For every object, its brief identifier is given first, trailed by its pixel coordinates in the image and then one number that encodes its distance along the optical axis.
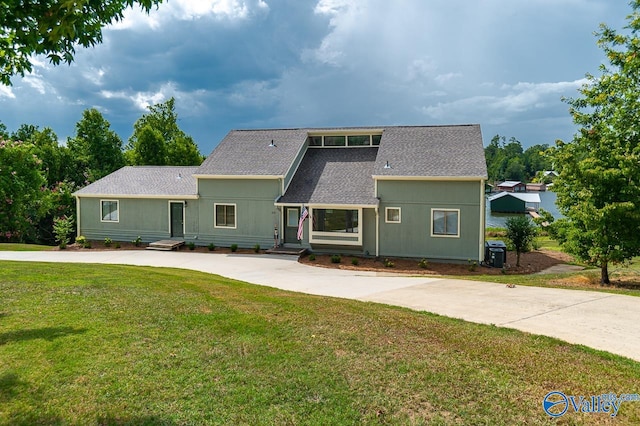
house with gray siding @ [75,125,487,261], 18.08
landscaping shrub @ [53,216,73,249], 21.98
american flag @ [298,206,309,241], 18.94
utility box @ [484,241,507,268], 17.62
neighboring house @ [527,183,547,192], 116.00
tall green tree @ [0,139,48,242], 20.42
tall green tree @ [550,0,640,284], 12.27
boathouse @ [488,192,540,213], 58.97
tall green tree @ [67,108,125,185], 34.59
